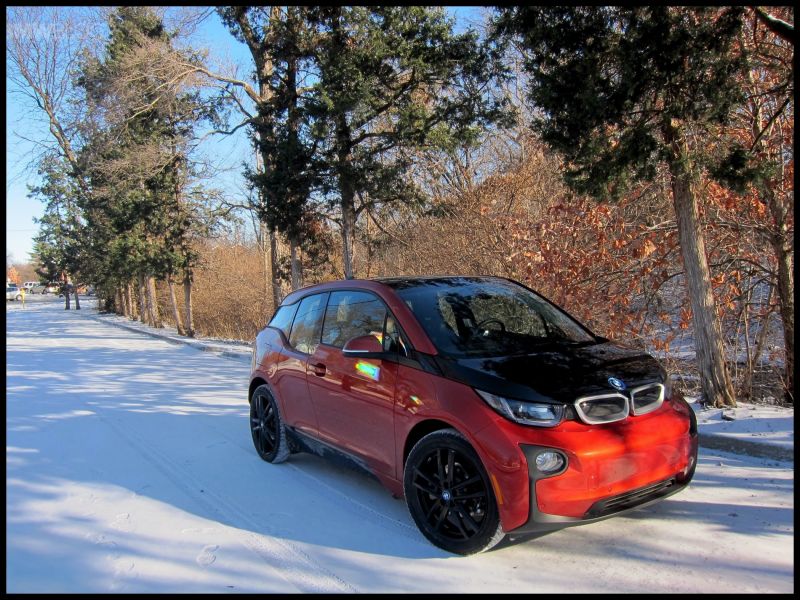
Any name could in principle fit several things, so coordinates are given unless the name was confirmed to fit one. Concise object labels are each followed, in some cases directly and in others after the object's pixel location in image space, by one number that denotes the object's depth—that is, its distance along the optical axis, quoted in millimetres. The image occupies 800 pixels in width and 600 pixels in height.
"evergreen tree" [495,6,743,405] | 5598
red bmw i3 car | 3186
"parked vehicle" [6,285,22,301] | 75125
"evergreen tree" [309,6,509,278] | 12203
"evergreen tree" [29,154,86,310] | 38562
